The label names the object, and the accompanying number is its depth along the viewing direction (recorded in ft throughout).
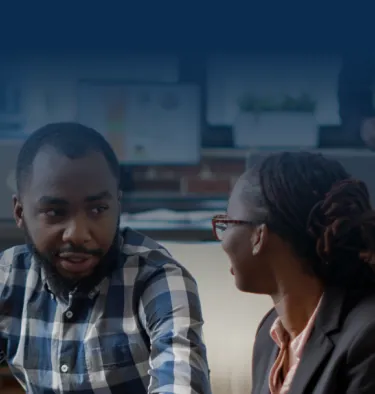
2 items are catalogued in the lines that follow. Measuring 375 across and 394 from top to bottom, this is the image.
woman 6.25
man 6.66
